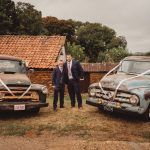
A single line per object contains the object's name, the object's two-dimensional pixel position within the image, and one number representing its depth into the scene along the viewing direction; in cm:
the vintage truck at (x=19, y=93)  513
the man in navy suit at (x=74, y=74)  595
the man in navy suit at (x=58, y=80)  593
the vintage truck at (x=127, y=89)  484
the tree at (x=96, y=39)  3071
